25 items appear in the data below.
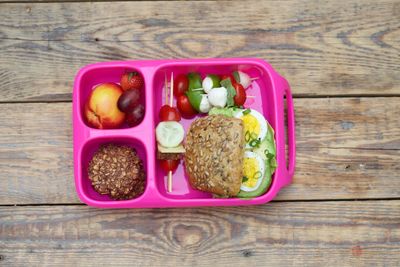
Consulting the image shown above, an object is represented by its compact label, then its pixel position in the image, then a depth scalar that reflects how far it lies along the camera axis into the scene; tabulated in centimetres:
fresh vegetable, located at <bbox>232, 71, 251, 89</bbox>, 134
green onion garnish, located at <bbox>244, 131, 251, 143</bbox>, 129
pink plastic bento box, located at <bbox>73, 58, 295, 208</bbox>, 128
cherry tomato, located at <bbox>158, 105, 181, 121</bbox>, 132
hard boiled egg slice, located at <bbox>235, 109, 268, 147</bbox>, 129
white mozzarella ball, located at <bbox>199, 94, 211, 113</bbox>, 133
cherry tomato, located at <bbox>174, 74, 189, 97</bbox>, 135
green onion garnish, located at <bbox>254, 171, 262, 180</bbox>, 128
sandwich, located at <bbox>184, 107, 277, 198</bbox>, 121
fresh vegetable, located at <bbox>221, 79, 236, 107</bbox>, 130
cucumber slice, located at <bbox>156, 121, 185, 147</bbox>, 129
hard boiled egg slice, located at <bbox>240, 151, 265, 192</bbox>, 128
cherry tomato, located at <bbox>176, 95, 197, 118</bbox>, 135
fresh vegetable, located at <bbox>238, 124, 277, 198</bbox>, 129
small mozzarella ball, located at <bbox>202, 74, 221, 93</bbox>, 132
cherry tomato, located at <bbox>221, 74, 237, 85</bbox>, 134
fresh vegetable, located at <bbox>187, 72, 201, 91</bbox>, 134
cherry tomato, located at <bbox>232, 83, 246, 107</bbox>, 132
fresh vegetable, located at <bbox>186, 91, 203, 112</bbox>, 133
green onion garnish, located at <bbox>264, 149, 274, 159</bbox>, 129
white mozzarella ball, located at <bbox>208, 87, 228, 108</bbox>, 129
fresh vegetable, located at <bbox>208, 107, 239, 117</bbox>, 132
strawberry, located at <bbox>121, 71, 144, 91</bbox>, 133
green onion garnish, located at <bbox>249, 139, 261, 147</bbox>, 128
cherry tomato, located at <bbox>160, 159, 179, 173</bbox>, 134
